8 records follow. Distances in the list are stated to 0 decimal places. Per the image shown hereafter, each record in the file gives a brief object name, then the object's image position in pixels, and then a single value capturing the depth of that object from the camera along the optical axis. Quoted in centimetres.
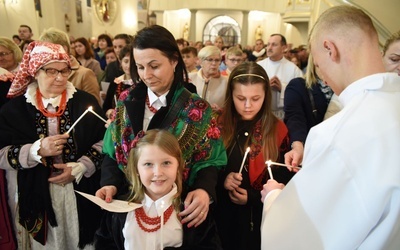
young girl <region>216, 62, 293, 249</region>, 196
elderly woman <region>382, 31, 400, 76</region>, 212
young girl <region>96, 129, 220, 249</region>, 142
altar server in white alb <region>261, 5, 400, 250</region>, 96
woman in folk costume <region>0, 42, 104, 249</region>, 195
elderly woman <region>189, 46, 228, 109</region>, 333
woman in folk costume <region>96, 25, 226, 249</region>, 155
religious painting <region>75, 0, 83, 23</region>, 1310
